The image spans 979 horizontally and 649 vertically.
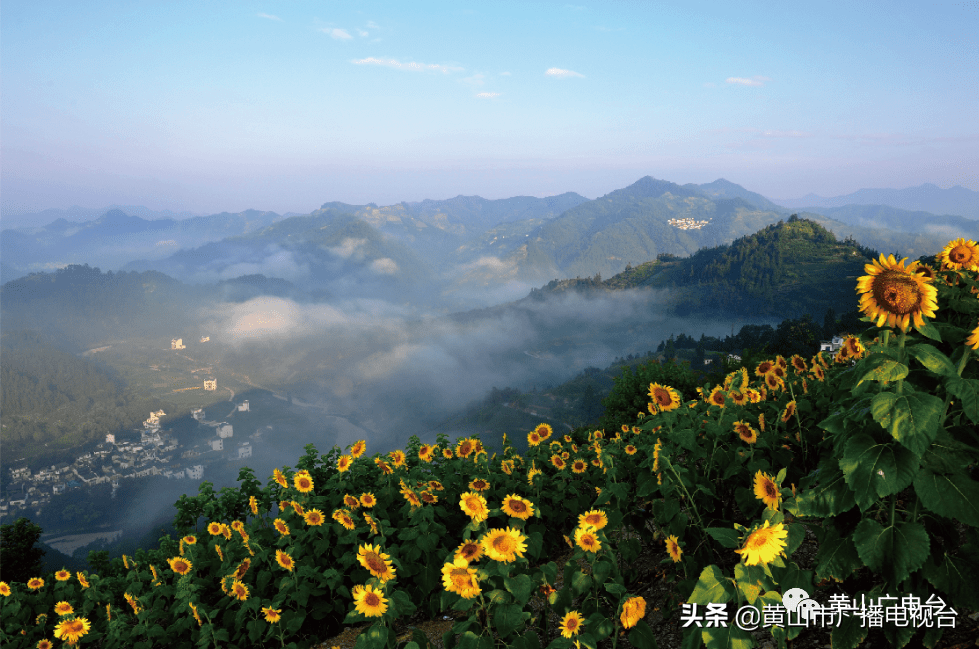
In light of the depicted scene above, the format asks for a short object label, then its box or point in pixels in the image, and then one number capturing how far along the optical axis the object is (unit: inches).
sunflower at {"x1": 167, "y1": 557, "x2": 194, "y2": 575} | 217.9
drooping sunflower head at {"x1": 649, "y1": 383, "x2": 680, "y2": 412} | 211.5
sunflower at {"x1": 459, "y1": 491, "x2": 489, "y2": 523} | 139.6
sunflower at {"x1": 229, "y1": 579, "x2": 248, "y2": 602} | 191.2
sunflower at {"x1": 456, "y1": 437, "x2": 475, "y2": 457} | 269.7
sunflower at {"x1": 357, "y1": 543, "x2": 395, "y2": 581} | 142.4
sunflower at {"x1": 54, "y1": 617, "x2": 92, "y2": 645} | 220.7
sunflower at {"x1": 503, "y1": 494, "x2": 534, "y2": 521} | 153.8
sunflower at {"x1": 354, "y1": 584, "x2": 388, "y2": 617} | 129.7
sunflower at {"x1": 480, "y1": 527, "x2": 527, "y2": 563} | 125.4
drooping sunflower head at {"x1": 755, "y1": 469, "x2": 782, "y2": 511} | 120.6
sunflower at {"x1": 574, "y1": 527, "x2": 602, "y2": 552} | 141.1
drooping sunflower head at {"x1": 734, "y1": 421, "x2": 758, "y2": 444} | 174.1
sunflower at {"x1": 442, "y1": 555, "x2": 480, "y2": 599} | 123.5
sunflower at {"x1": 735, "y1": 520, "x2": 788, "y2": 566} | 104.6
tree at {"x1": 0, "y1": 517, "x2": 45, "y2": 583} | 588.4
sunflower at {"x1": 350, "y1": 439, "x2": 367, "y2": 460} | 264.1
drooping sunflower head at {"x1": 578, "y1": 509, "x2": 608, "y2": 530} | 151.8
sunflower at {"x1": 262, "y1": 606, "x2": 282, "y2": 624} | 188.7
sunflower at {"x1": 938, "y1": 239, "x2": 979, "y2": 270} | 138.3
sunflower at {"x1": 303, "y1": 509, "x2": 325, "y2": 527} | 216.7
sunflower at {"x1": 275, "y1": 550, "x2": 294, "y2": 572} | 195.6
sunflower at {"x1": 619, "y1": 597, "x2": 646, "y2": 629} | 127.2
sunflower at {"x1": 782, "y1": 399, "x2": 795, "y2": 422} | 193.7
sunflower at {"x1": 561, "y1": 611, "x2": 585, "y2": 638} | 130.2
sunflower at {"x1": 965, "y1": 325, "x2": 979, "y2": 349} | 103.3
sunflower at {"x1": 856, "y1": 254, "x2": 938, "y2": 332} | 105.0
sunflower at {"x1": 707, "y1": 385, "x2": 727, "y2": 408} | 205.6
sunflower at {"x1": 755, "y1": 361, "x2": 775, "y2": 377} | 240.7
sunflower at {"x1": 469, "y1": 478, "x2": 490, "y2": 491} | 216.8
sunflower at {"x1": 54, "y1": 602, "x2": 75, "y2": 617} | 230.1
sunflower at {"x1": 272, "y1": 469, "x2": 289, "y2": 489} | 246.4
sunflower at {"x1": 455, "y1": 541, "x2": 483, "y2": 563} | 123.4
